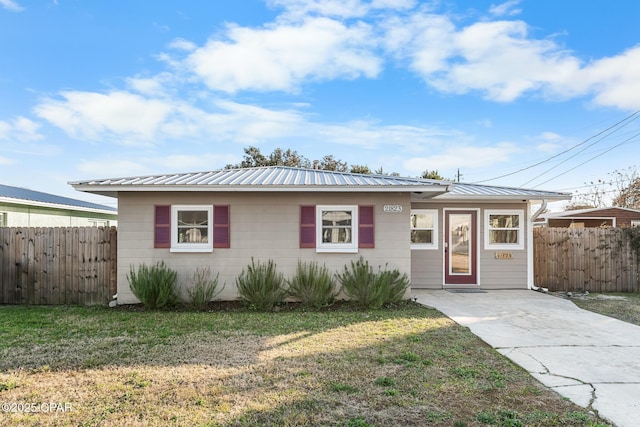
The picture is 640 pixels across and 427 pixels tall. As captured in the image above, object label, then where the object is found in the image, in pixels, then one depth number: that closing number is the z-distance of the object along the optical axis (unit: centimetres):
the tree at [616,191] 2698
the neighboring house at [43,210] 1262
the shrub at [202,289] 789
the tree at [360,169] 3162
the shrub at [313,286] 794
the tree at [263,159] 3125
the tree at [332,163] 3416
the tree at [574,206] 3122
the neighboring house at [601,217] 1998
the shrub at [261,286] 784
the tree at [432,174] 2713
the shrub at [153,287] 777
